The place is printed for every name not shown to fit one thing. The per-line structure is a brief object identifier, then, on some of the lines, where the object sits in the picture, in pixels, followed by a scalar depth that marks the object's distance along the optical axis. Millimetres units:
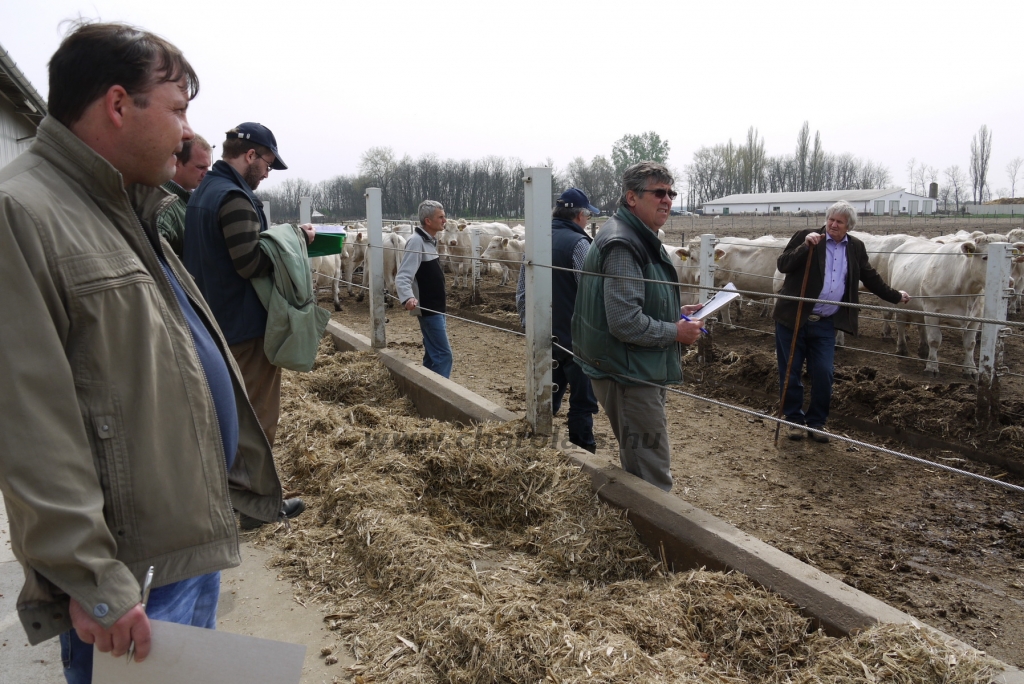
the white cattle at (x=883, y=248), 10711
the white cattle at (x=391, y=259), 14664
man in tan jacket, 1159
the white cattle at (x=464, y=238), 16905
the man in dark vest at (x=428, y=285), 5863
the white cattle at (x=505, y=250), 15758
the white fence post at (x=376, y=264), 6879
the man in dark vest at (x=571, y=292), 4773
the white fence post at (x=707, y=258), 8602
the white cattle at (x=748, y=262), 12516
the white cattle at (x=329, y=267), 13531
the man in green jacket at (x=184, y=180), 3703
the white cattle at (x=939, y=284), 8188
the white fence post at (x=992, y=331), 5676
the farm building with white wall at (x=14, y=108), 14133
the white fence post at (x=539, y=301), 3941
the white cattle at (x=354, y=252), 14891
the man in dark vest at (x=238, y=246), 3361
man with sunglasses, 3244
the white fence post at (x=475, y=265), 14062
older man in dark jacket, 5703
